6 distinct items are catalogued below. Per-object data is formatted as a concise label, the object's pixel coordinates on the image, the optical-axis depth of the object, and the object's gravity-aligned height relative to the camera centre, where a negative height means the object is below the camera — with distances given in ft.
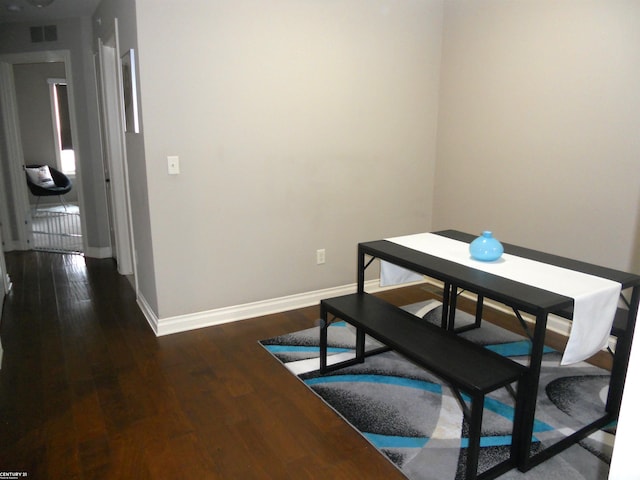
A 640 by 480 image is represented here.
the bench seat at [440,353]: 5.89 -3.04
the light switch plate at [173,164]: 9.93 -0.65
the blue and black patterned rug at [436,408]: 6.54 -4.36
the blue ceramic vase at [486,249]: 7.85 -1.83
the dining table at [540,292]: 6.24 -2.10
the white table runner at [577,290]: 6.33 -2.08
